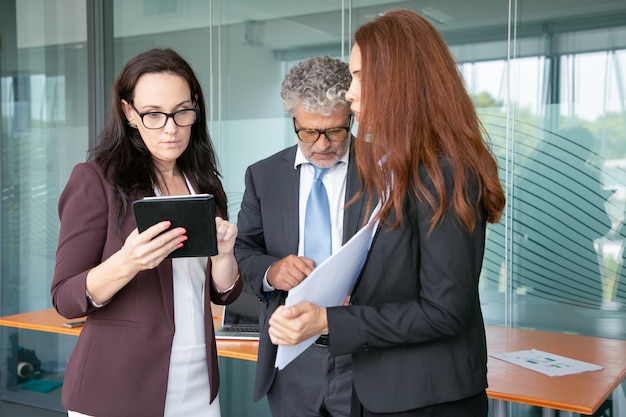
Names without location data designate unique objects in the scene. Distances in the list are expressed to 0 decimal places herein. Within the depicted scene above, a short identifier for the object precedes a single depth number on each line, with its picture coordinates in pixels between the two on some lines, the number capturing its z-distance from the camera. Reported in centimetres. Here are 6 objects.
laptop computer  326
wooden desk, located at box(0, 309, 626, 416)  217
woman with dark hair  158
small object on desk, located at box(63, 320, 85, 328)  330
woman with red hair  144
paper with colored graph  248
